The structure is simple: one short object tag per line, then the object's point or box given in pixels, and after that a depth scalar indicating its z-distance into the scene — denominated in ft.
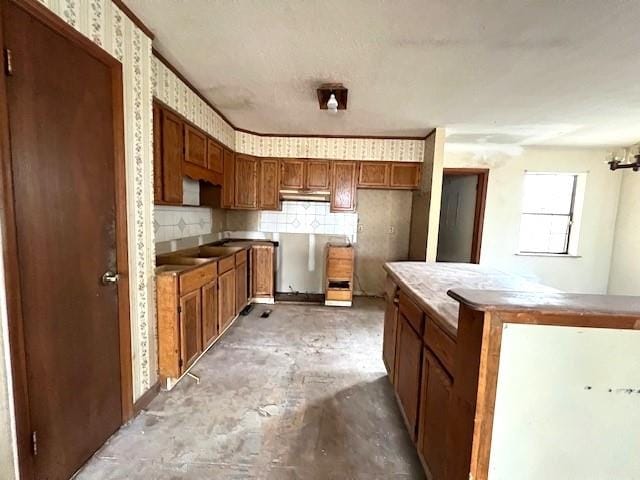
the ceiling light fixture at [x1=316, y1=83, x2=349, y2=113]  8.25
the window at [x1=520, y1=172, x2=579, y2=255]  15.03
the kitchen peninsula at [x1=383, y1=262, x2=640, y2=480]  2.60
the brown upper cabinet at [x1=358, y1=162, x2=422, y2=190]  13.56
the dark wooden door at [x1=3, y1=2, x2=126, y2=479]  3.87
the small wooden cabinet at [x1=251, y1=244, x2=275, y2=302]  13.50
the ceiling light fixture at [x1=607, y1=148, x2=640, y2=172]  12.11
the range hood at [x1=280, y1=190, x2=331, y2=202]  13.97
